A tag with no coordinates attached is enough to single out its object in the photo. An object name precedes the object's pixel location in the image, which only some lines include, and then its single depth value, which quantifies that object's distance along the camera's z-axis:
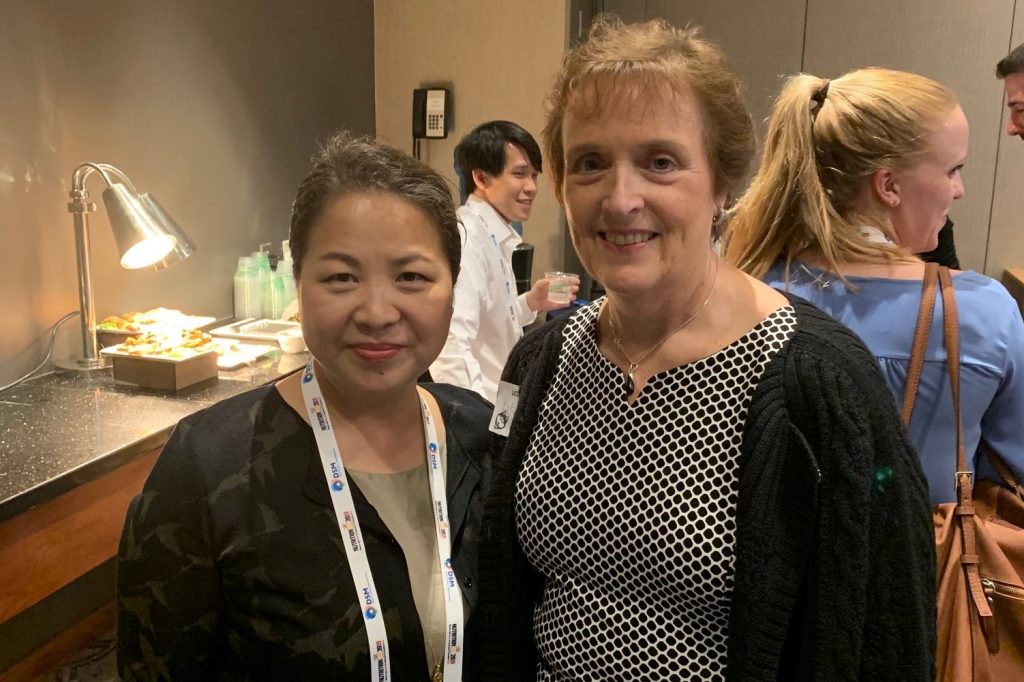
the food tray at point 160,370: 2.25
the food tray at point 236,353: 2.52
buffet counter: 1.62
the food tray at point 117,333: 2.53
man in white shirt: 2.47
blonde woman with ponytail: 1.32
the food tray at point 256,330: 2.95
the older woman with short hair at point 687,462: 0.96
